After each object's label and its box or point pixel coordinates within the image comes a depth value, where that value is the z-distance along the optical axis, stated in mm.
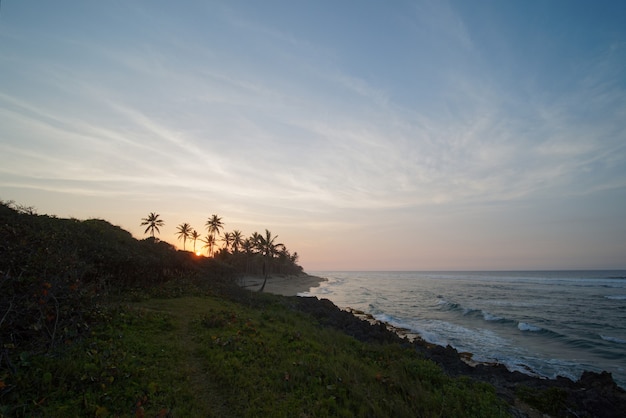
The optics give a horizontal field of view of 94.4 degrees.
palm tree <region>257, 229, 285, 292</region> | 43750
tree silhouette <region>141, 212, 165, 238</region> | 59206
